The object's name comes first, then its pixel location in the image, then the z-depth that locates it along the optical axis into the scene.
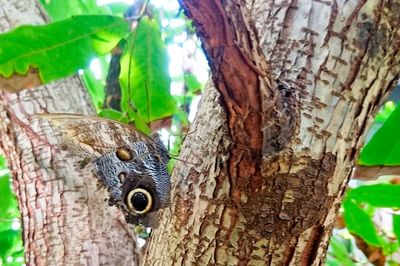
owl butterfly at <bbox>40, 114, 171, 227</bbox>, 0.60
